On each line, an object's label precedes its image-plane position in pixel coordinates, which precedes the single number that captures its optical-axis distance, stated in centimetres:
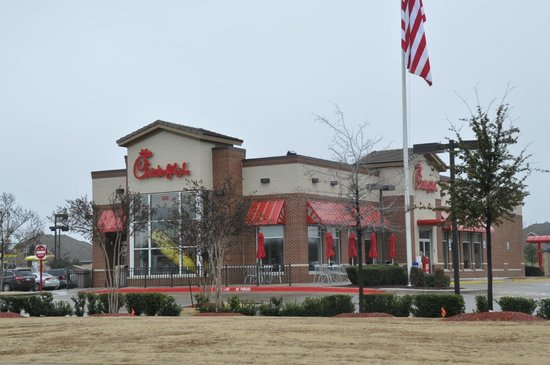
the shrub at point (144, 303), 2189
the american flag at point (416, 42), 3106
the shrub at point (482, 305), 1905
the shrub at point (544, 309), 1780
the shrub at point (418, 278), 3478
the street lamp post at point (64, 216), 2609
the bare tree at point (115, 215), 2473
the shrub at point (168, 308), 2165
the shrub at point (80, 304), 2305
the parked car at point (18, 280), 4828
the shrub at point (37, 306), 2302
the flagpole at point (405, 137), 3456
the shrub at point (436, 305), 1884
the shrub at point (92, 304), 2306
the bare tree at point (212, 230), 2353
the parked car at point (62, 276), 4944
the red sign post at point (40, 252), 3644
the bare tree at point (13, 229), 4444
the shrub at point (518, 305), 1845
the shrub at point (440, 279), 3466
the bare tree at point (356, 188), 2108
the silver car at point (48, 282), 5000
